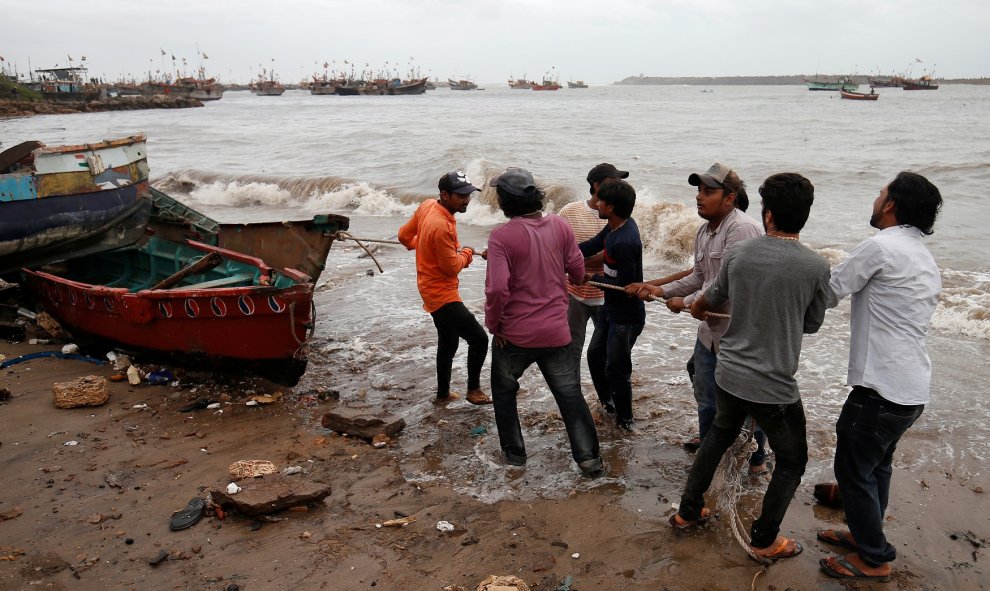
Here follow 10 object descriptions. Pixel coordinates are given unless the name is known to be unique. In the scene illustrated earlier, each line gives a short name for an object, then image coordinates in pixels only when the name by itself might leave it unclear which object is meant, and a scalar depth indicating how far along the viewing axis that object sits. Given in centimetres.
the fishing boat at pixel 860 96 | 6712
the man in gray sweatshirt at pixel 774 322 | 284
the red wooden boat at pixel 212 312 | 551
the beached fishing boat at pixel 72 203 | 665
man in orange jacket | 466
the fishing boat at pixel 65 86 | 6800
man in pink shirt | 375
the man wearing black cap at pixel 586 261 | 450
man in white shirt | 281
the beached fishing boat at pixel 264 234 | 717
